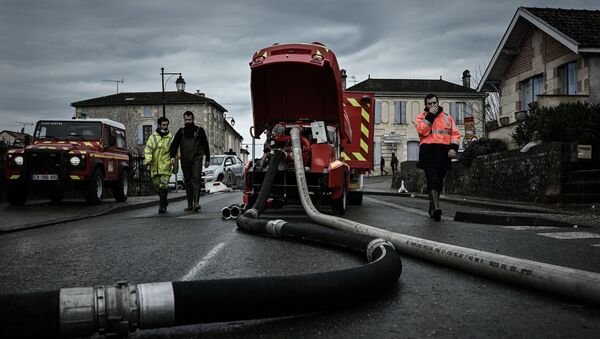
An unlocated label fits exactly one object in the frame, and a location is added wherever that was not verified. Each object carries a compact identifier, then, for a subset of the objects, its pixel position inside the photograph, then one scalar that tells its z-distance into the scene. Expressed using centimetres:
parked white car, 2528
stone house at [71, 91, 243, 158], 5875
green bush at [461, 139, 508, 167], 1764
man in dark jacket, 1083
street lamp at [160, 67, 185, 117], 3127
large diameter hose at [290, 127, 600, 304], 314
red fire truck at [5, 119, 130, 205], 1275
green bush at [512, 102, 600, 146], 1288
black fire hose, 230
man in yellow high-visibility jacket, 1082
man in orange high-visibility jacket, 880
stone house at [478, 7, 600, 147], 1841
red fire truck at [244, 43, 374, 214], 894
